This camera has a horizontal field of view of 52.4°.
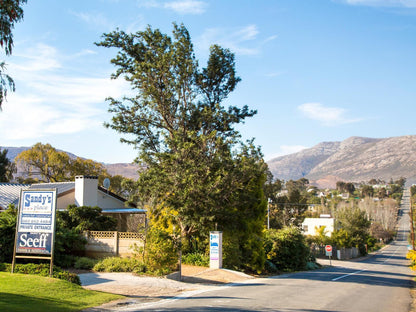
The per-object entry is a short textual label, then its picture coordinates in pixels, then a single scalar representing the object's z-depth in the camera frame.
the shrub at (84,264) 21.03
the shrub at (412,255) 20.43
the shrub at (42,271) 14.88
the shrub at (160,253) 19.23
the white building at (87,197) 32.28
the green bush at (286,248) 29.72
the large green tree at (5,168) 62.52
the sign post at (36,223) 14.95
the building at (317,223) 80.81
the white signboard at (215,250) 22.47
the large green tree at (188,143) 22.59
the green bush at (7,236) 18.56
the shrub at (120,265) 19.94
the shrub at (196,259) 23.58
